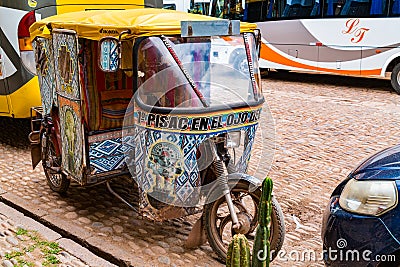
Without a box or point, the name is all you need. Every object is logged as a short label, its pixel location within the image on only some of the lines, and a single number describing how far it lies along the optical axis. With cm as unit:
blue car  293
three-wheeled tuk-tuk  407
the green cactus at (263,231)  251
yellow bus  672
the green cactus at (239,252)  245
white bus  1270
